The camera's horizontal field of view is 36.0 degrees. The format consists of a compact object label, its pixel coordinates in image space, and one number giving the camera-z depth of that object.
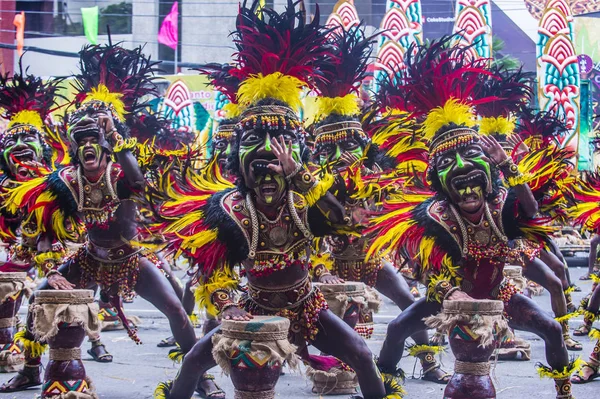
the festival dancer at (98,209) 6.83
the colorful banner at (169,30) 29.77
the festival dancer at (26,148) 8.01
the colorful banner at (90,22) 25.81
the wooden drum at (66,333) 6.03
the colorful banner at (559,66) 16.77
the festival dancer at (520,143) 6.52
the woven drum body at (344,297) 6.68
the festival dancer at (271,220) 5.38
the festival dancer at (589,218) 7.49
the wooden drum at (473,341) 5.46
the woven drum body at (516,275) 8.09
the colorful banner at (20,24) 25.41
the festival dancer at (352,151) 7.61
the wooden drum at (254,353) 4.91
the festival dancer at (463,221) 6.00
